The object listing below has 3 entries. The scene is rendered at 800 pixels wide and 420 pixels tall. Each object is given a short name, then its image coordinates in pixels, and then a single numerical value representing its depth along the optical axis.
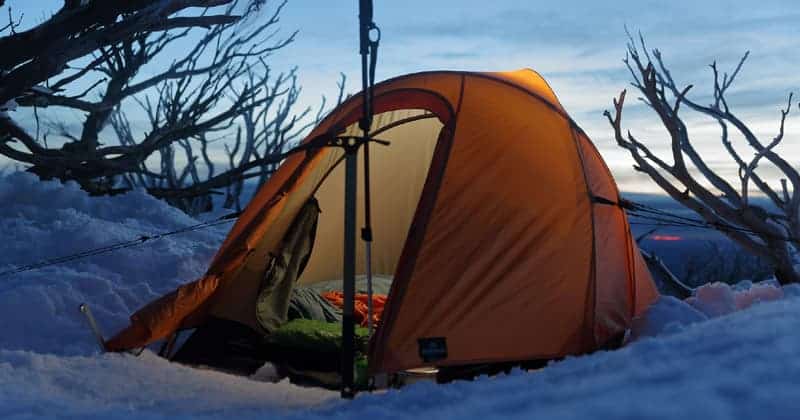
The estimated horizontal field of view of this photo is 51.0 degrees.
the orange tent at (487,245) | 4.83
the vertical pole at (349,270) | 4.36
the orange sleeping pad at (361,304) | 6.39
